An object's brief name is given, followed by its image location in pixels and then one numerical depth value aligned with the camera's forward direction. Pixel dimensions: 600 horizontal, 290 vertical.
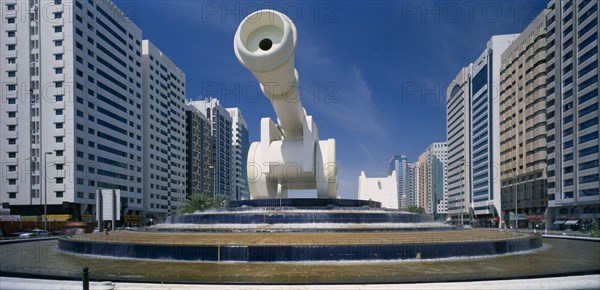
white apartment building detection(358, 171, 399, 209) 54.69
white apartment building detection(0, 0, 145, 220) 57.81
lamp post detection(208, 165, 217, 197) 116.44
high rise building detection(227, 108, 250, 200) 146.00
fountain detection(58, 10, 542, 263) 15.14
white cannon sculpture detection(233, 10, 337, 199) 22.69
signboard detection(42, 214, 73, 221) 56.97
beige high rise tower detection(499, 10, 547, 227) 73.00
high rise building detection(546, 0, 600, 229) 56.81
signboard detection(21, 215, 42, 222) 55.69
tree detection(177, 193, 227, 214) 64.94
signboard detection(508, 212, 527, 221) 73.14
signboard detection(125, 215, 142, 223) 69.81
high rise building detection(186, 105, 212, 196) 104.50
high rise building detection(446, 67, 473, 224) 110.62
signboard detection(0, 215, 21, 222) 47.36
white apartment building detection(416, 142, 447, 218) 161.75
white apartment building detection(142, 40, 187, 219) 83.56
